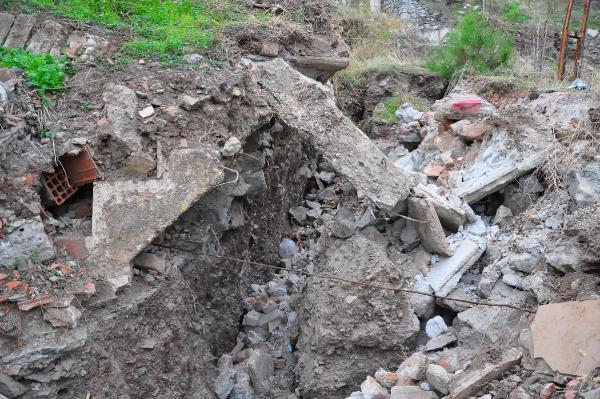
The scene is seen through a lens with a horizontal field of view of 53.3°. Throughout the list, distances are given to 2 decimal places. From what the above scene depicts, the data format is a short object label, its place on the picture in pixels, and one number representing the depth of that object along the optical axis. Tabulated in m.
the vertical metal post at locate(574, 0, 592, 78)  7.23
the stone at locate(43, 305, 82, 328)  3.66
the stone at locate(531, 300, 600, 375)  3.22
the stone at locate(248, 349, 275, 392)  4.77
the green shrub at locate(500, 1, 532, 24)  12.84
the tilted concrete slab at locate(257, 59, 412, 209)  4.83
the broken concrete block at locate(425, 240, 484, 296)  4.73
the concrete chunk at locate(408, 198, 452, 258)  4.85
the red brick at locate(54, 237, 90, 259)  4.02
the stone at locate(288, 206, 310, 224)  6.86
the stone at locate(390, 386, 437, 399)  3.68
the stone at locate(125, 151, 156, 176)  4.33
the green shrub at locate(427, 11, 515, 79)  8.27
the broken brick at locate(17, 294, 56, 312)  3.61
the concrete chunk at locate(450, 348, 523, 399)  3.45
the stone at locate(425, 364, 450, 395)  3.66
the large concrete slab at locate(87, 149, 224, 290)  4.08
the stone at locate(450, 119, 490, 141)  6.11
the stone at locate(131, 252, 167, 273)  4.25
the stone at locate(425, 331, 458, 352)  4.30
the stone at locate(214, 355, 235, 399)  4.66
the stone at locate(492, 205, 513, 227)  5.23
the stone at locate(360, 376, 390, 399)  3.94
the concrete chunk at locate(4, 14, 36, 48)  5.04
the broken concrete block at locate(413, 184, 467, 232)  5.06
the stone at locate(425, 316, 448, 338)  4.51
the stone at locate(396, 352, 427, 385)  3.88
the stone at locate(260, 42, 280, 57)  6.36
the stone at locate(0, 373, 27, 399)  3.43
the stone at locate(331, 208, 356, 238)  4.86
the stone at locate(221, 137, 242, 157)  4.60
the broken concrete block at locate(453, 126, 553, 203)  5.38
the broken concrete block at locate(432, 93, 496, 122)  6.44
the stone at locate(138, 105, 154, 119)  4.57
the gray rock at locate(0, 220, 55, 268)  3.77
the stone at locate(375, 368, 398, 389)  4.07
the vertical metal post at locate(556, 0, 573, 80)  7.27
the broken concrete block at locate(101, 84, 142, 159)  4.34
